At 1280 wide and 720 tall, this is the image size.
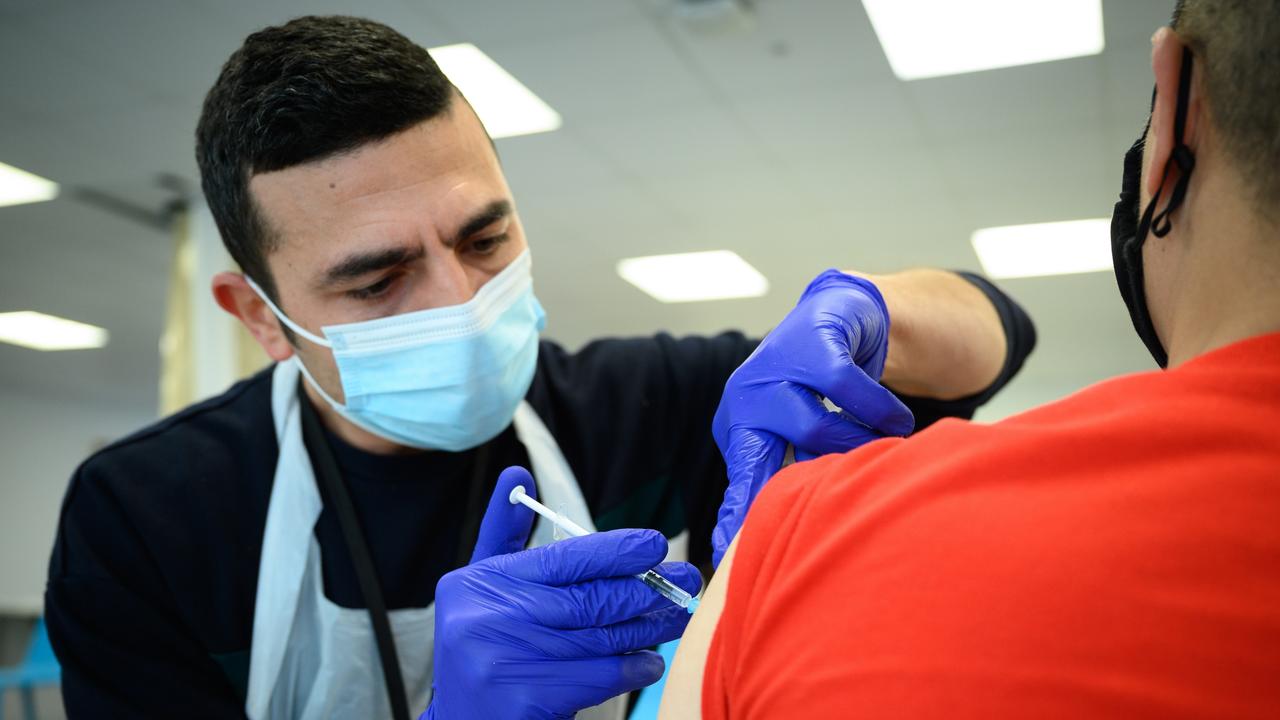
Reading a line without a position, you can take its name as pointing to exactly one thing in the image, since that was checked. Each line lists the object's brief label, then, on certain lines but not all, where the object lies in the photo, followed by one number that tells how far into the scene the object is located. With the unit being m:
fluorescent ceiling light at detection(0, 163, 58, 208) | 4.54
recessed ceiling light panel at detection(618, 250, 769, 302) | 6.22
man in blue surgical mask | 1.24
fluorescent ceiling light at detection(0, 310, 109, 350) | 7.38
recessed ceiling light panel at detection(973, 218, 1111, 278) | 5.44
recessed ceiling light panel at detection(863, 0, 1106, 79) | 3.25
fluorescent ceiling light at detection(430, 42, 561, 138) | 3.67
